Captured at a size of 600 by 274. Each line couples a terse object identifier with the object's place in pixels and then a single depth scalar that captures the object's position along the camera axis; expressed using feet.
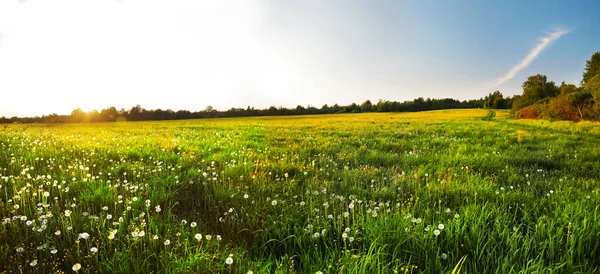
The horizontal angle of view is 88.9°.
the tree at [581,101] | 111.34
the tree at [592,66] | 172.65
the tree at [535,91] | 201.72
